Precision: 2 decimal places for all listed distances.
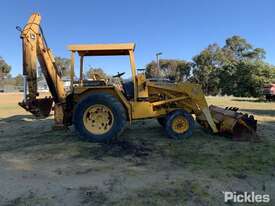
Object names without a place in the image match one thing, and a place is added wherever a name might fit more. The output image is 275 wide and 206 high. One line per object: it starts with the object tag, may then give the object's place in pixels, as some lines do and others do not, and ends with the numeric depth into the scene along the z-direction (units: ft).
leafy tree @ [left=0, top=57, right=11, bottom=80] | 194.14
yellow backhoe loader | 15.69
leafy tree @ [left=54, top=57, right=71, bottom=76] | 167.60
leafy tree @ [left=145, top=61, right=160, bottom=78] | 141.04
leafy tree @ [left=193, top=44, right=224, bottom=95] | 120.07
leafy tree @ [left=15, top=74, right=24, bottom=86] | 221.10
